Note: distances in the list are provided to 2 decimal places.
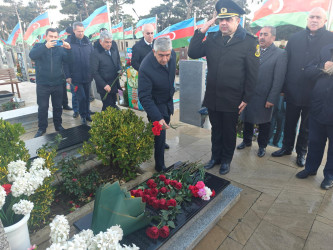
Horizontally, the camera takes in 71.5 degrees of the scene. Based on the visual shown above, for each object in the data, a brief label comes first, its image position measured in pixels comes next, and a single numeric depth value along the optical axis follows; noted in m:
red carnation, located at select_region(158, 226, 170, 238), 1.86
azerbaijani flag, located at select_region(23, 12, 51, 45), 8.04
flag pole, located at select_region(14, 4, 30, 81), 11.58
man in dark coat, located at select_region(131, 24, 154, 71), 4.31
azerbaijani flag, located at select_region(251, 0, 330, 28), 3.86
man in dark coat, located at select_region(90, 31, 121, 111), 4.35
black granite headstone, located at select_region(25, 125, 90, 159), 3.45
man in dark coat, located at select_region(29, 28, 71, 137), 4.20
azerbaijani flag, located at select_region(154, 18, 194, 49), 6.60
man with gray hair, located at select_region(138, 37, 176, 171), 2.67
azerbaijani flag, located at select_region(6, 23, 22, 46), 10.70
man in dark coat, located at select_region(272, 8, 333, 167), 2.99
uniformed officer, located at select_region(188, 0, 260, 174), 2.72
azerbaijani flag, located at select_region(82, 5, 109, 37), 7.38
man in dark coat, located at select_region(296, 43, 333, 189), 2.65
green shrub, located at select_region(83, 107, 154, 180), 2.64
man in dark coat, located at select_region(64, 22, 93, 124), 4.97
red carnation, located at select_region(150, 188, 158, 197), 2.31
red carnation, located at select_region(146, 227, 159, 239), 1.83
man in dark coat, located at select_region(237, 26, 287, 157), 3.31
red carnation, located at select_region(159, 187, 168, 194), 2.33
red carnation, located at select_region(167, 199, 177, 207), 2.14
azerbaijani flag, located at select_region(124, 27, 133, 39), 18.84
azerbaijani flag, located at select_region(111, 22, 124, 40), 11.33
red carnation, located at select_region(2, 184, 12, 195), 1.54
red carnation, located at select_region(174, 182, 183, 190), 2.40
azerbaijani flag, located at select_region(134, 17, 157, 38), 10.15
